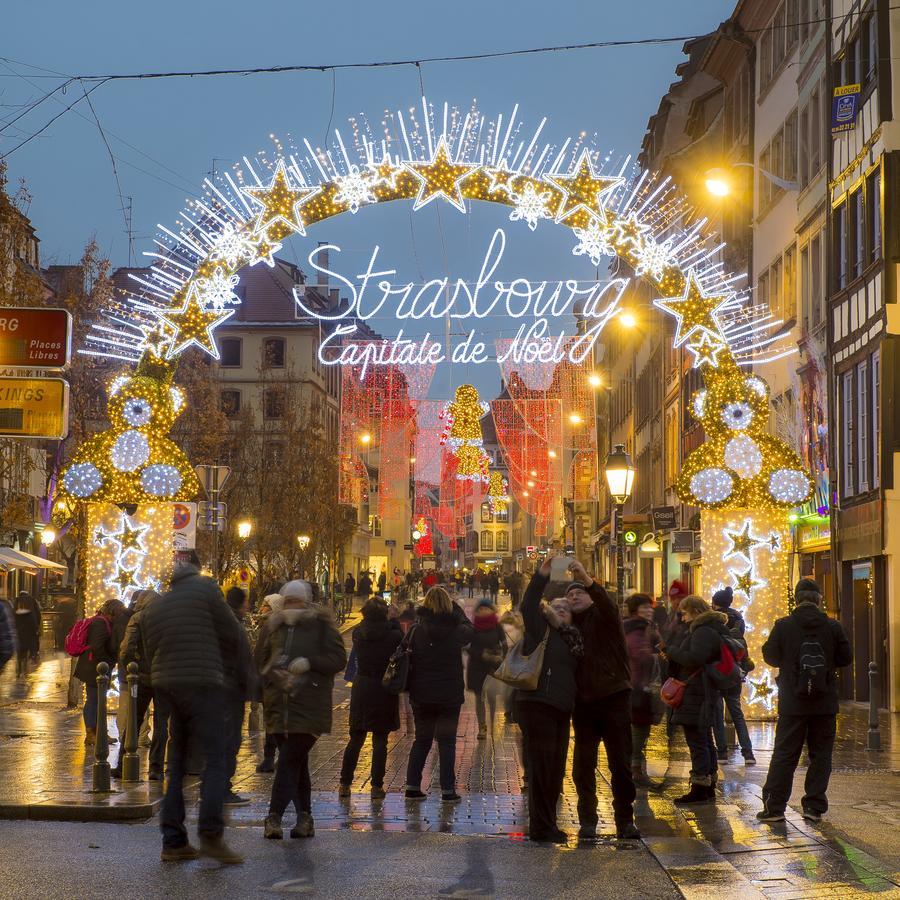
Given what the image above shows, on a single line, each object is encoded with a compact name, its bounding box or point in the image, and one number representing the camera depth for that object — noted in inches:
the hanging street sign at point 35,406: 636.1
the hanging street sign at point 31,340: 646.5
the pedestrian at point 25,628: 1321.4
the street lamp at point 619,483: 1069.1
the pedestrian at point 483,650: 791.7
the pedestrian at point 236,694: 487.8
